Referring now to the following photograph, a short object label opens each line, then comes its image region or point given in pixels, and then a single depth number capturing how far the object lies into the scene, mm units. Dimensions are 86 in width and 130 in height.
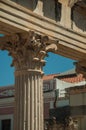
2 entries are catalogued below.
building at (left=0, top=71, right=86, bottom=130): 21404
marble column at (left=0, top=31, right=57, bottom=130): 11662
